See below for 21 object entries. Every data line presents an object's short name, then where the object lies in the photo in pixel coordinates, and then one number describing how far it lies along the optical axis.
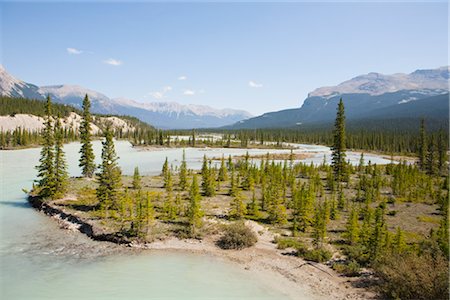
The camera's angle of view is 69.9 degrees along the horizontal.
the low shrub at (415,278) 16.08
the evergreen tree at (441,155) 80.62
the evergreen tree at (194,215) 28.30
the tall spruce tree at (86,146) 53.88
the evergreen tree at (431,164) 74.89
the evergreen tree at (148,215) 27.70
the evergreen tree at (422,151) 82.90
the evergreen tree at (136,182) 44.97
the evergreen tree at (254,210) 34.38
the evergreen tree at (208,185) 43.16
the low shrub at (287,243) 25.33
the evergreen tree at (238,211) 32.88
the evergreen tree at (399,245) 21.79
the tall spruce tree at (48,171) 39.38
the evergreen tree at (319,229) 24.14
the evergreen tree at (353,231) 25.88
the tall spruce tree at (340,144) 57.62
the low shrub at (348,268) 20.84
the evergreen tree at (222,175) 55.86
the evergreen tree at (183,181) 46.91
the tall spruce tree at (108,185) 34.44
